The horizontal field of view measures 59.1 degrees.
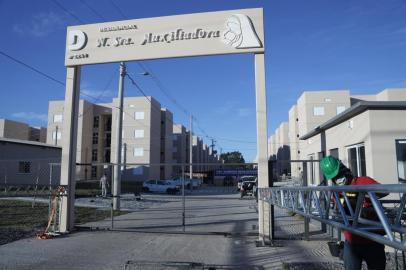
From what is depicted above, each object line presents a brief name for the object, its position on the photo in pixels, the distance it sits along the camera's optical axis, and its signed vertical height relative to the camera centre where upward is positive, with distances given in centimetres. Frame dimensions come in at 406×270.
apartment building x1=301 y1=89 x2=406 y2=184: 921 +103
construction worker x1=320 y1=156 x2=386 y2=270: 419 -79
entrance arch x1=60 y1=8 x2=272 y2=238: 1016 +395
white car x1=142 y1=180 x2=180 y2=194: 3981 -117
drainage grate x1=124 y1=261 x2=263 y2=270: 662 -173
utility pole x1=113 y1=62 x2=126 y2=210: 1705 +184
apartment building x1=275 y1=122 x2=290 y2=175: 10369 +1079
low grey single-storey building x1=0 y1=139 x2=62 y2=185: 3516 +161
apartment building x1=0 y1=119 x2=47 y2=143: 6681 +917
